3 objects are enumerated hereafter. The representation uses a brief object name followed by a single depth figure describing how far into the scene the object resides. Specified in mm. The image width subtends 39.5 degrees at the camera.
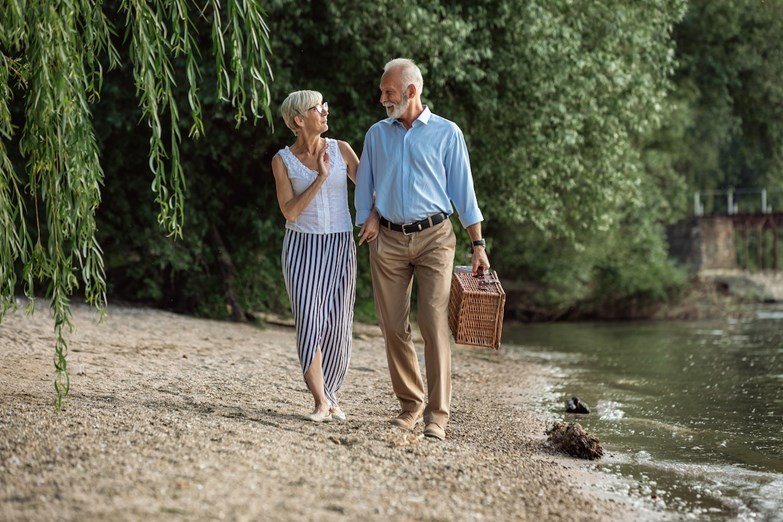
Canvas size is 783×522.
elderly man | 6305
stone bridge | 33156
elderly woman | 6523
